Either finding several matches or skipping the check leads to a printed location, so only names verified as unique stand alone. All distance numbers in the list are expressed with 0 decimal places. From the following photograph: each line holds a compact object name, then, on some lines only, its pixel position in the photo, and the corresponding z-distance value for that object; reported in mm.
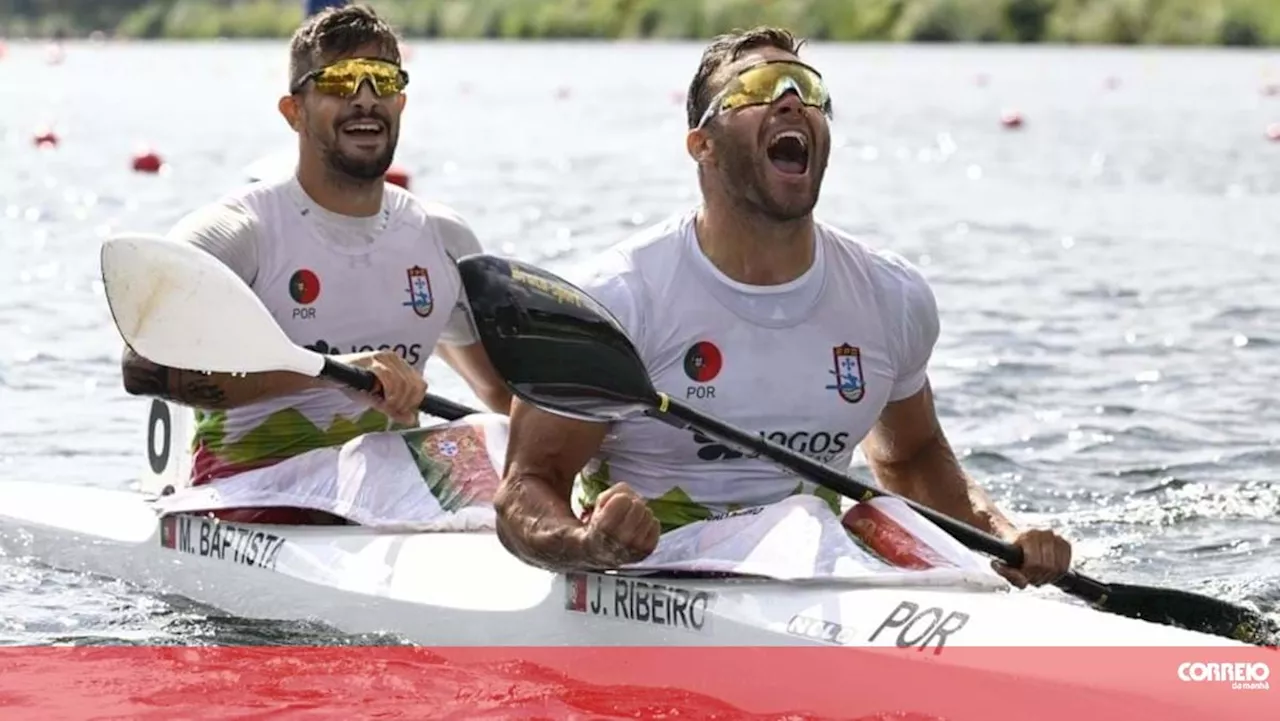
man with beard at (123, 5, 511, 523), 13375
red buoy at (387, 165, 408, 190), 27041
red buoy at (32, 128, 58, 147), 52375
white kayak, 9891
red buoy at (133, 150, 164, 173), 45731
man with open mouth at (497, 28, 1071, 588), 10469
